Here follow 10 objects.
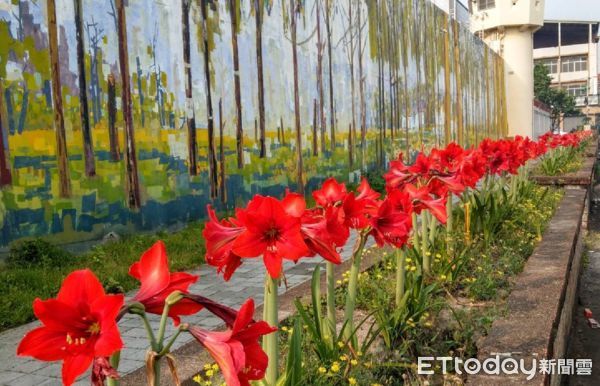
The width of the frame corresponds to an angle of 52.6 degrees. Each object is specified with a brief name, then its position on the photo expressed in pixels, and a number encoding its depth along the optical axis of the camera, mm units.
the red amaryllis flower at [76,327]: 1079
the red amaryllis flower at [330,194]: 2482
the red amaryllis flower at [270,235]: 1582
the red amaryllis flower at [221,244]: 1681
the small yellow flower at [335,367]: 2374
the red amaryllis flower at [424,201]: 2887
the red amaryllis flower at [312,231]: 1663
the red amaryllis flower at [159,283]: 1269
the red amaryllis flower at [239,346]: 1143
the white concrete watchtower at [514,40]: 28281
